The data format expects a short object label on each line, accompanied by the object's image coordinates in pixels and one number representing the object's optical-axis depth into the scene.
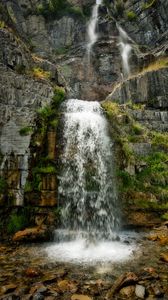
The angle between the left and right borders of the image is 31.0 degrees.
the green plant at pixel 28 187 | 10.19
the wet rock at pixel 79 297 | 5.39
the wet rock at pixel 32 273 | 6.43
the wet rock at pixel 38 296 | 5.32
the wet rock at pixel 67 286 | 5.78
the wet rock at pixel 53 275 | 6.16
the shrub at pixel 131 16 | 33.69
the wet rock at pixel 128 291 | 5.60
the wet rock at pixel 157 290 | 5.54
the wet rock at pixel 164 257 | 7.34
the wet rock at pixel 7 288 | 5.66
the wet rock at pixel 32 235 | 9.20
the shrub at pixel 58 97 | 14.54
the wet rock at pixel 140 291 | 5.54
